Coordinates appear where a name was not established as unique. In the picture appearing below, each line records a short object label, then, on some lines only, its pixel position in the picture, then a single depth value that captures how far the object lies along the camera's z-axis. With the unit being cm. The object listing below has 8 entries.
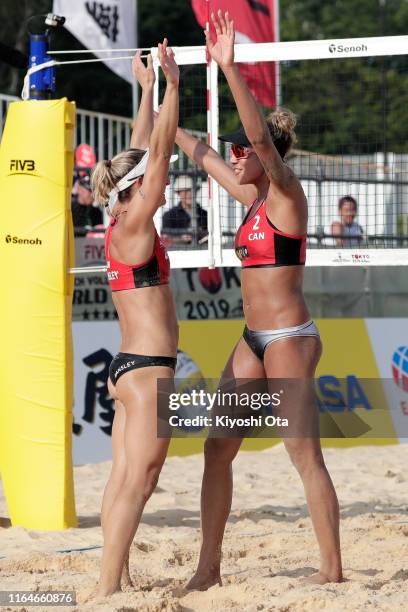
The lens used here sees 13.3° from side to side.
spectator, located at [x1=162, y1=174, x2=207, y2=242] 1709
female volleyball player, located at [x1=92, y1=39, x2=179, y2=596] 753
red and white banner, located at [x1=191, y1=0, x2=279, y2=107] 1835
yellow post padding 1081
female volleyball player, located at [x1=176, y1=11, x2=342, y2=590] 794
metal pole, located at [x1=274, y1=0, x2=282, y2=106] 2200
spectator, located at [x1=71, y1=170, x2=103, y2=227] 1833
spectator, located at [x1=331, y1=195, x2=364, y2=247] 1908
